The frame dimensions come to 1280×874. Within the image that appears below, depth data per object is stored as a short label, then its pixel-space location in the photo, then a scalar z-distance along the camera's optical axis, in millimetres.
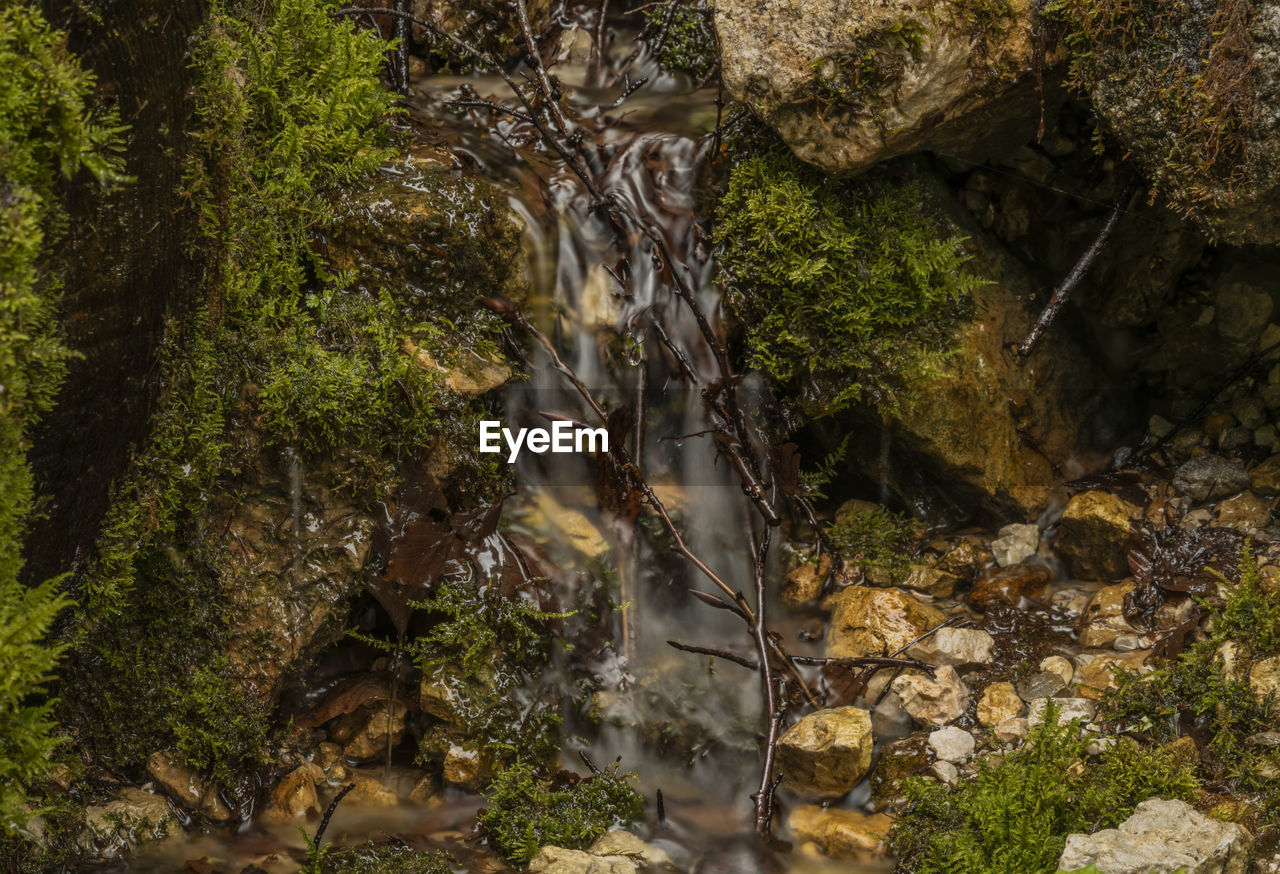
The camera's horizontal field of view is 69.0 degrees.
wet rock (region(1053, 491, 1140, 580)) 4559
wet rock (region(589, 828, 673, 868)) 3666
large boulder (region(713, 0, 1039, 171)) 3777
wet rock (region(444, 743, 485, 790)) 3955
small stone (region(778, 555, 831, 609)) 4734
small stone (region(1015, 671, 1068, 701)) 4059
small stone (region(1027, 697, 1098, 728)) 3867
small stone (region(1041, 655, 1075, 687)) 4121
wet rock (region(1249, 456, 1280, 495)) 4453
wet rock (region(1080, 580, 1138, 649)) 4273
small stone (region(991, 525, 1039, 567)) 4754
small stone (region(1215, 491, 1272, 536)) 4363
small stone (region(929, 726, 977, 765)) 3889
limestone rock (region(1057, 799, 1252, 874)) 2693
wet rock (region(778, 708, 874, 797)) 3850
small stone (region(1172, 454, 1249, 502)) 4547
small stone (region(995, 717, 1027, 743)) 3928
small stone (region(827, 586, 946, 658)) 4422
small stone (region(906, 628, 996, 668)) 4320
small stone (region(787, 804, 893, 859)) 3676
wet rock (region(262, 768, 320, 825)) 3803
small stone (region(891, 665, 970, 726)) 4094
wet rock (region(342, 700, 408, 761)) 4109
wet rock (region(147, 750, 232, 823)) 3744
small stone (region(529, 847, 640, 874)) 3430
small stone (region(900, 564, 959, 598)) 4723
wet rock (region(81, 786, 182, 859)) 3520
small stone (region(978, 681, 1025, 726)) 4020
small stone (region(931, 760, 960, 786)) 3804
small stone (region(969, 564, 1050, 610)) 4590
